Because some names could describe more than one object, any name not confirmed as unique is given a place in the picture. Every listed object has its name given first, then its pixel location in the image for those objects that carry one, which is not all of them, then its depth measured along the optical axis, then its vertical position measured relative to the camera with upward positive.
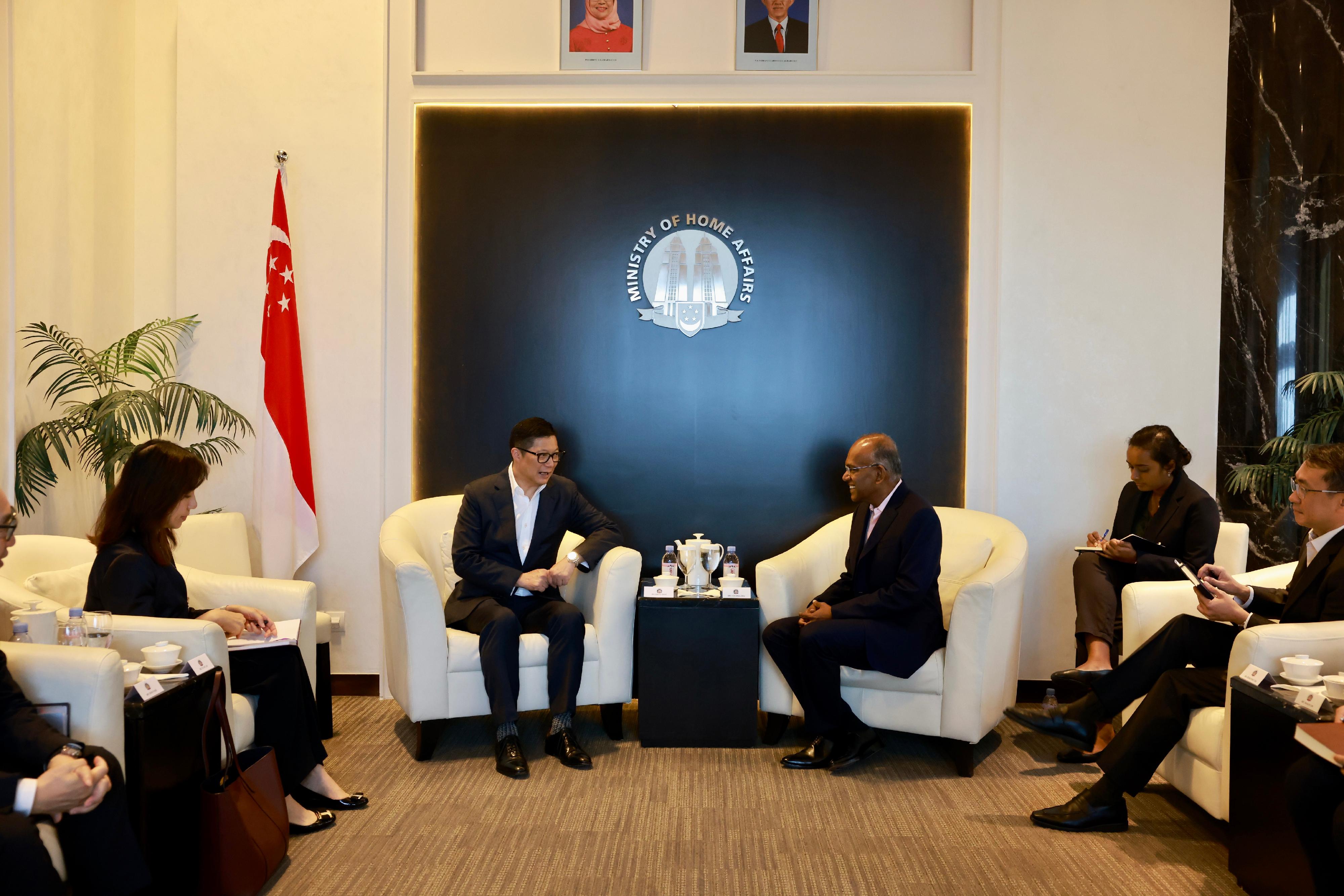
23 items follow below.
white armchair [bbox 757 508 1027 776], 3.80 -0.94
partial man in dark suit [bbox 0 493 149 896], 2.13 -0.83
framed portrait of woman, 4.88 +2.04
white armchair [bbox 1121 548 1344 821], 2.88 -0.66
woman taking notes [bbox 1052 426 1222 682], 4.18 -0.42
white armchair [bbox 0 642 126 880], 2.37 -0.62
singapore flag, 4.67 -0.03
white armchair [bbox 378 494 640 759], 3.90 -0.88
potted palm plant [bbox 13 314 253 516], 4.07 +0.12
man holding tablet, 3.08 -0.75
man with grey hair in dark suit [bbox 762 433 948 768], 3.82 -0.73
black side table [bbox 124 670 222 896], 2.49 -0.93
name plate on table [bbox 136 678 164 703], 2.54 -0.68
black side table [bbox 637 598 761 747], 4.11 -1.01
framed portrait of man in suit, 4.84 +2.04
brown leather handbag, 2.60 -1.08
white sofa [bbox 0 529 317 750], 2.94 -0.60
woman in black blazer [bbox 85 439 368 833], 3.10 -0.53
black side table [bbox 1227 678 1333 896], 2.52 -0.97
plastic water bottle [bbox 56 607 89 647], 2.63 -0.55
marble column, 4.80 +1.11
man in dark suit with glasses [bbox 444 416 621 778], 3.90 -0.58
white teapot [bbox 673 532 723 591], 4.38 -0.56
